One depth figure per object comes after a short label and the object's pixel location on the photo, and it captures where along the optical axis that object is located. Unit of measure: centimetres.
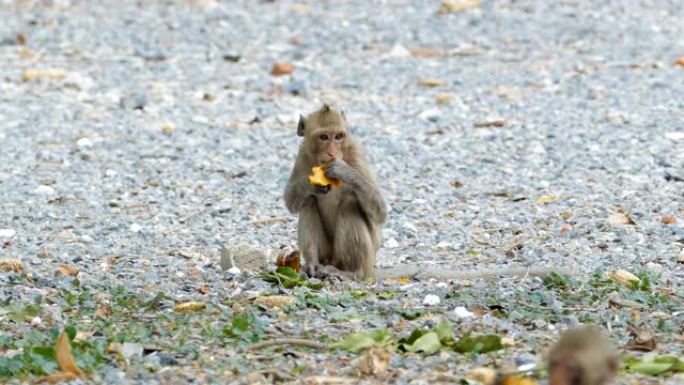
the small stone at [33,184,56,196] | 2200
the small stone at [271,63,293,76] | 3117
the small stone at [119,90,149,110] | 2809
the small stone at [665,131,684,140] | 2452
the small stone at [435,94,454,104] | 2830
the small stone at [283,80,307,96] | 2923
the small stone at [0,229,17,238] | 1947
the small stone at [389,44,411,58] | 3284
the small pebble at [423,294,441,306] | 1431
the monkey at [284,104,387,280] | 1622
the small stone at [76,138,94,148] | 2520
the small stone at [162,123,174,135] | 2629
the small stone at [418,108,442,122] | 2696
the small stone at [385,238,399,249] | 1903
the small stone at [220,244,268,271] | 1645
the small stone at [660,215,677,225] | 1927
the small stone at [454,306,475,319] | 1371
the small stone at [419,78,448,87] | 2975
